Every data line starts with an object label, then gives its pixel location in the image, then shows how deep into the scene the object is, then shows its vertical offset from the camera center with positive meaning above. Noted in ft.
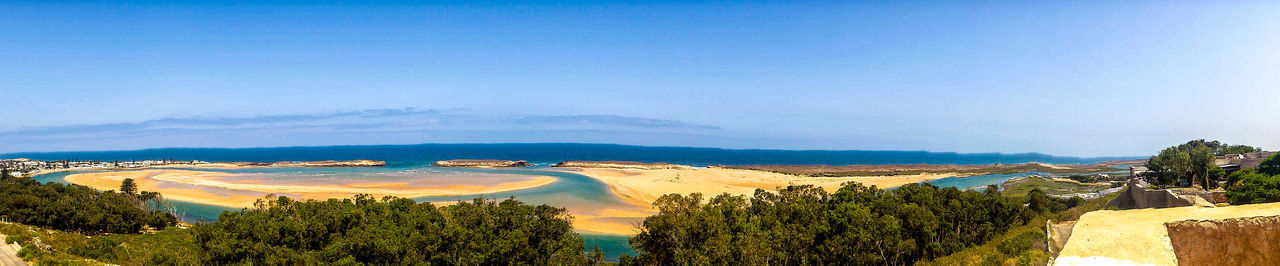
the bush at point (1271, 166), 109.70 -2.58
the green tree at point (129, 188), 170.19 -9.53
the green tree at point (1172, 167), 146.82 -3.58
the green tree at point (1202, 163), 138.72 -2.38
